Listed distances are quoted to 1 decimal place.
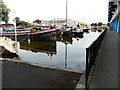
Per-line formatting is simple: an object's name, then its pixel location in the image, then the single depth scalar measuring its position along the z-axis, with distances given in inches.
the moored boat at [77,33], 1225.3
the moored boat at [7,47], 366.3
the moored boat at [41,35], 804.0
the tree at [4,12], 1184.8
